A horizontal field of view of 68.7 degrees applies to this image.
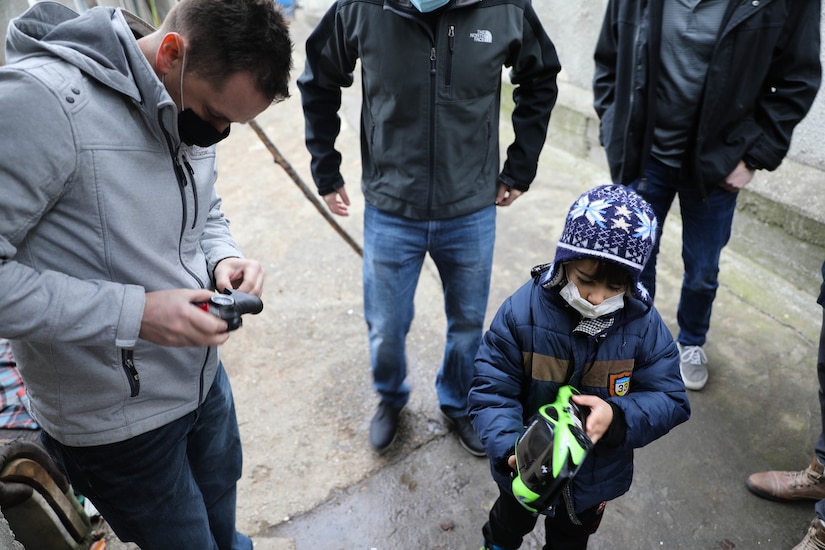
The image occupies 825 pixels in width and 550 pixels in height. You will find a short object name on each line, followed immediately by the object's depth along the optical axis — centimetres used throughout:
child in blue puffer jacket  162
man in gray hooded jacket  116
